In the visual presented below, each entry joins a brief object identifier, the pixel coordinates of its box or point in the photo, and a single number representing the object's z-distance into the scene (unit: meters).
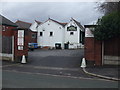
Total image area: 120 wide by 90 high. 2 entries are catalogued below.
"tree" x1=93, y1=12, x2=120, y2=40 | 14.35
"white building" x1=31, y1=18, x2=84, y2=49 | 43.19
